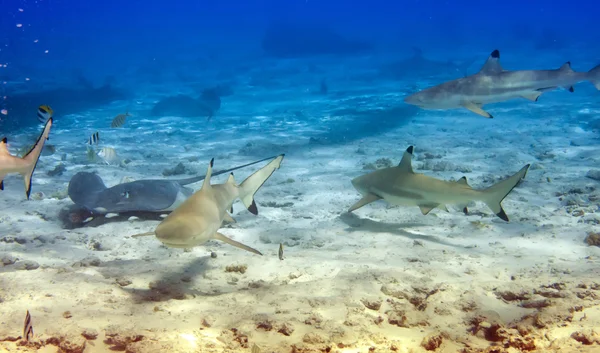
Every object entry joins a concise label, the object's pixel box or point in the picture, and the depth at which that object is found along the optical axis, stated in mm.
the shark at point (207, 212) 3246
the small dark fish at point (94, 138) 10001
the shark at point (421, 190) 5078
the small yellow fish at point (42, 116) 8200
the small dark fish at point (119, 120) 11977
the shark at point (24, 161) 3207
